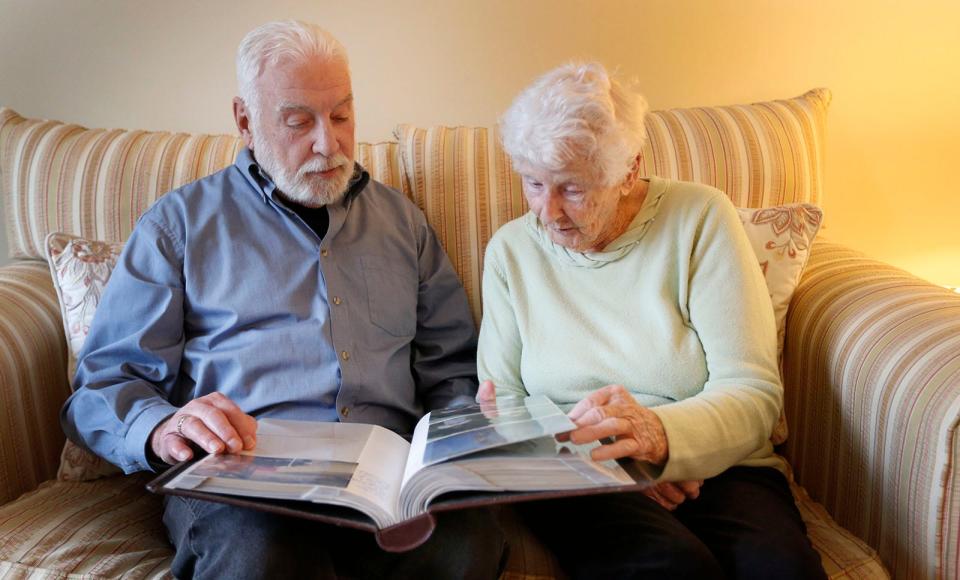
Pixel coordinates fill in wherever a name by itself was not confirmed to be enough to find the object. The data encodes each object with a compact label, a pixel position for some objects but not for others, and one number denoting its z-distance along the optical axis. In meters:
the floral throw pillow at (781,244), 1.53
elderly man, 1.41
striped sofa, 1.16
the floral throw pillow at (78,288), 1.46
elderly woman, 1.12
